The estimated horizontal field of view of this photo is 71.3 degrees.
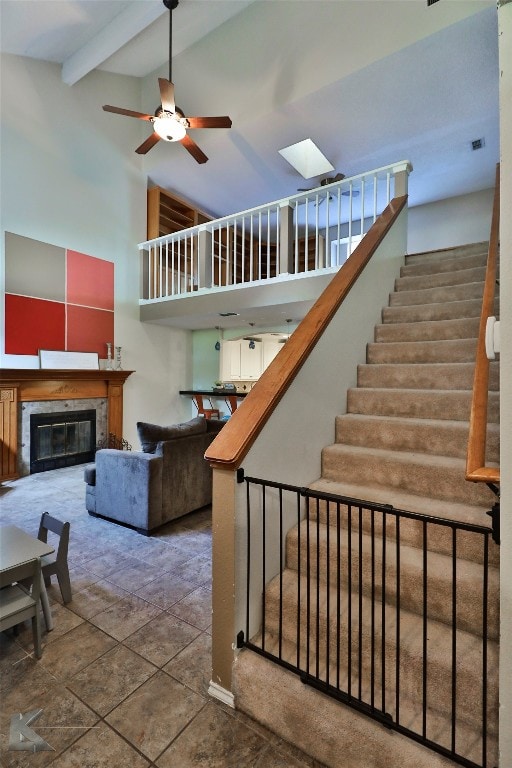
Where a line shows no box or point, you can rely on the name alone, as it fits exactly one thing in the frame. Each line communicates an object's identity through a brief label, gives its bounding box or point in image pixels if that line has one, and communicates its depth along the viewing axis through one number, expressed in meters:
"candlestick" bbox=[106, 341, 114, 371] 6.03
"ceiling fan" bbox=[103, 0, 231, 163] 3.83
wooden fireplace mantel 4.70
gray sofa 3.10
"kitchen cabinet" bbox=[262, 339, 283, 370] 8.29
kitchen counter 7.56
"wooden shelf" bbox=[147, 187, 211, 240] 6.74
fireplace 5.13
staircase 1.25
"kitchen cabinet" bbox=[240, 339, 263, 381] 8.10
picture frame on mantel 5.13
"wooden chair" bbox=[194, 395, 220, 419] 7.61
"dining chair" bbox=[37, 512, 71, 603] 2.13
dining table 1.75
